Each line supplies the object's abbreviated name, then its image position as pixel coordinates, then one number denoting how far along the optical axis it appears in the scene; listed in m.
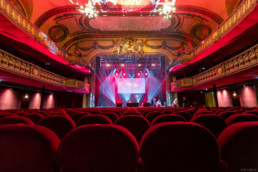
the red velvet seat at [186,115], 2.42
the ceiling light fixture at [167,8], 8.51
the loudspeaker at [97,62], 16.53
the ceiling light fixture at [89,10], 8.52
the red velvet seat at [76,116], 2.45
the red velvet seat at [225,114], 2.41
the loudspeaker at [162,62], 16.36
